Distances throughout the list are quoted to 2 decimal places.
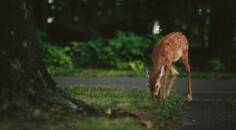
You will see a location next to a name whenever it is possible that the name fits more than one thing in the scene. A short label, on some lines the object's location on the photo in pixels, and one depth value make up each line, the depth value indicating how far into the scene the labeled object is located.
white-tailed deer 13.09
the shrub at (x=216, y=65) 21.57
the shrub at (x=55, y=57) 22.44
